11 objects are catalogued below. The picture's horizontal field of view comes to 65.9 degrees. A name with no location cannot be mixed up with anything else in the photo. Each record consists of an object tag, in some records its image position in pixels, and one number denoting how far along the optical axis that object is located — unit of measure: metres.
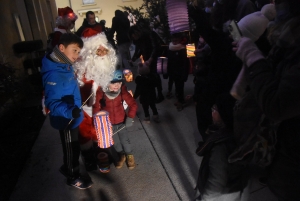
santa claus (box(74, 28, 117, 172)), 2.76
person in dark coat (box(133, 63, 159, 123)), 3.93
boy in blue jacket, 2.27
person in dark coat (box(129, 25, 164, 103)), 4.58
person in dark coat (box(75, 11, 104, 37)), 6.16
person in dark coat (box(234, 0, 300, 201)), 1.09
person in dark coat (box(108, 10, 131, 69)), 7.25
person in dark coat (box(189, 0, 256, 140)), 2.52
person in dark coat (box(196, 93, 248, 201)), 1.57
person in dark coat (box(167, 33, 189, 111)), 4.23
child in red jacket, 2.80
